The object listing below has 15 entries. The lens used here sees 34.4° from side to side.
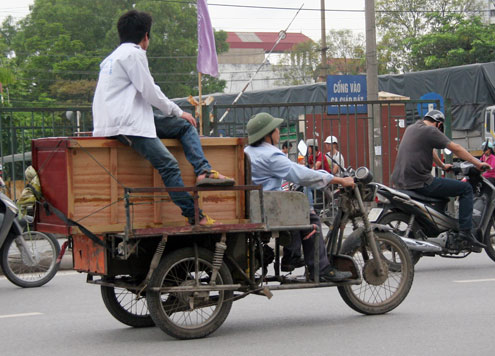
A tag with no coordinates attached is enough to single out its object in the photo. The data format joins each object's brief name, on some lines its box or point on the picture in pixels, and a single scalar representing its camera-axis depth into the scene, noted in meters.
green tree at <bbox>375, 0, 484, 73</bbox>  51.44
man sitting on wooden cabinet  5.68
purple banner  10.19
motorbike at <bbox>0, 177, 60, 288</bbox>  9.04
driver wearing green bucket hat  6.25
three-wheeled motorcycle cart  5.68
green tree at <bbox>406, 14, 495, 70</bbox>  41.09
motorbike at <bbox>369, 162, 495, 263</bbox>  9.08
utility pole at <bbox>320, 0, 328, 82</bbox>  40.28
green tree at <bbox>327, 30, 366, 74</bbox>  58.91
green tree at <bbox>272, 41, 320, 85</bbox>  60.84
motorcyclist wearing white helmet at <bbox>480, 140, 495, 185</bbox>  15.12
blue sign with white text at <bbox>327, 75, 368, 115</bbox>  15.36
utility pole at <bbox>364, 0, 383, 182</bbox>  16.36
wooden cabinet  5.68
